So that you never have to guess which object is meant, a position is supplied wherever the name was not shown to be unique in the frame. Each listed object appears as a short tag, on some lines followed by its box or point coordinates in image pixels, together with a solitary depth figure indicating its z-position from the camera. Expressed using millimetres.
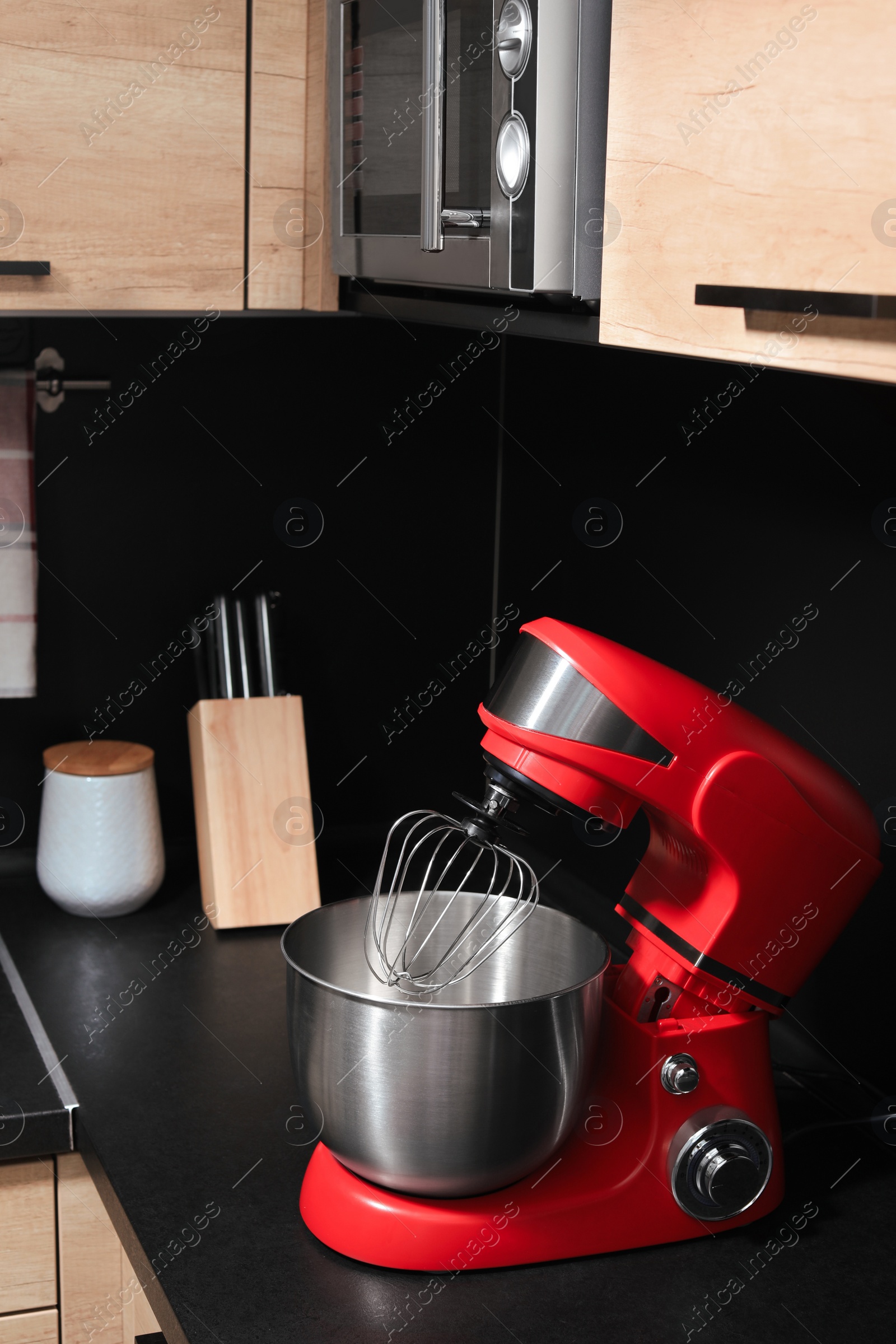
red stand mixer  890
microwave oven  824
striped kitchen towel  1558
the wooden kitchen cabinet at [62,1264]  1139
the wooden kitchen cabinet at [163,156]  1178
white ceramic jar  1510
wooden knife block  1549
